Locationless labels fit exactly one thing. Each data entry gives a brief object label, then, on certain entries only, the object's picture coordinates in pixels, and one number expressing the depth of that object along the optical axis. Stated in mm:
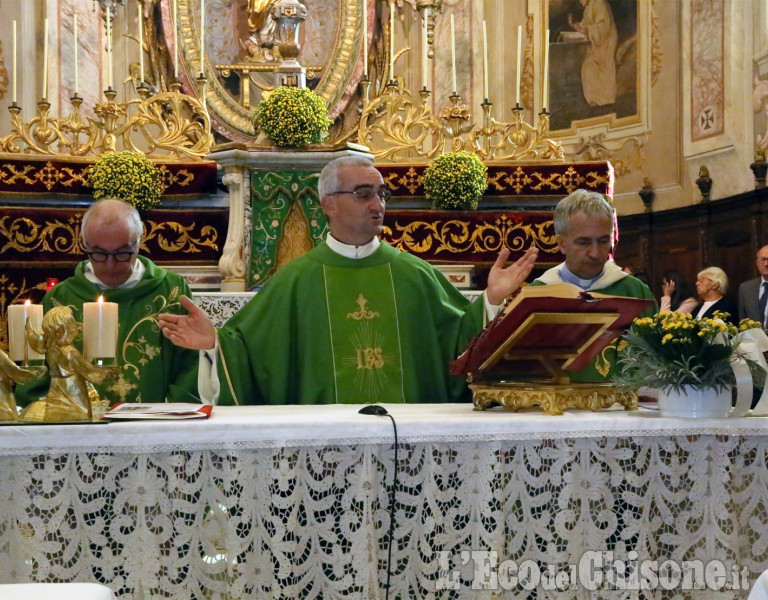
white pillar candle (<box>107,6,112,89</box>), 6806
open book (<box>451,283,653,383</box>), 2996
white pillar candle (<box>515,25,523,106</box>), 6930
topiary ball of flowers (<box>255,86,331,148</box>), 5656
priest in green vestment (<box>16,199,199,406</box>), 4121
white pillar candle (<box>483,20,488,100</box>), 6871
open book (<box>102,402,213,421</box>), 2811
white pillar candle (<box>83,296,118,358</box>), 2926
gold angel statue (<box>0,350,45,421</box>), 2795
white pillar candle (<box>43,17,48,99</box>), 8747
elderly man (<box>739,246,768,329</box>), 8805
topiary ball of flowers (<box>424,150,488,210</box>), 5914
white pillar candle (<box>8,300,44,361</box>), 2924
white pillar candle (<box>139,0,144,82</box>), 7158
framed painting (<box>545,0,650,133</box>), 12227
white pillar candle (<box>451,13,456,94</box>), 10164
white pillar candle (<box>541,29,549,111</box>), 6548
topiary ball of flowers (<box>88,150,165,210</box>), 5711
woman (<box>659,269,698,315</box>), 10242
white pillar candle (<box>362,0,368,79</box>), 7984
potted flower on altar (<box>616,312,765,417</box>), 2926
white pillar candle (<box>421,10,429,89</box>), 6875
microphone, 2895
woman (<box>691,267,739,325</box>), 9016
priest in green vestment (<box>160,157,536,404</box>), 4047
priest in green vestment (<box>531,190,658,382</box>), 3936
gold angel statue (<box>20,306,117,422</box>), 2793
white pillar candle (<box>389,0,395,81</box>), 9517
